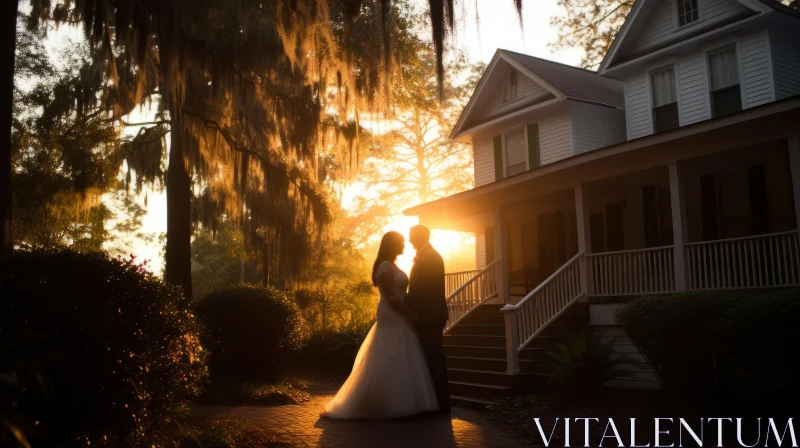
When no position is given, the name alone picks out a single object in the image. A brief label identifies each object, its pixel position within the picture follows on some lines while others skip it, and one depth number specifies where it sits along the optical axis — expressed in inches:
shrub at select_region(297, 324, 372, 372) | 677.9
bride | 299.0
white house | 471.2
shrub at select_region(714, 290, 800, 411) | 255.4
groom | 317.4
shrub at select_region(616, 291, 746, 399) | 289.7
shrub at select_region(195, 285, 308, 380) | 476.7
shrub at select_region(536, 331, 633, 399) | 388.8
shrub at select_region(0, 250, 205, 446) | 185.8
